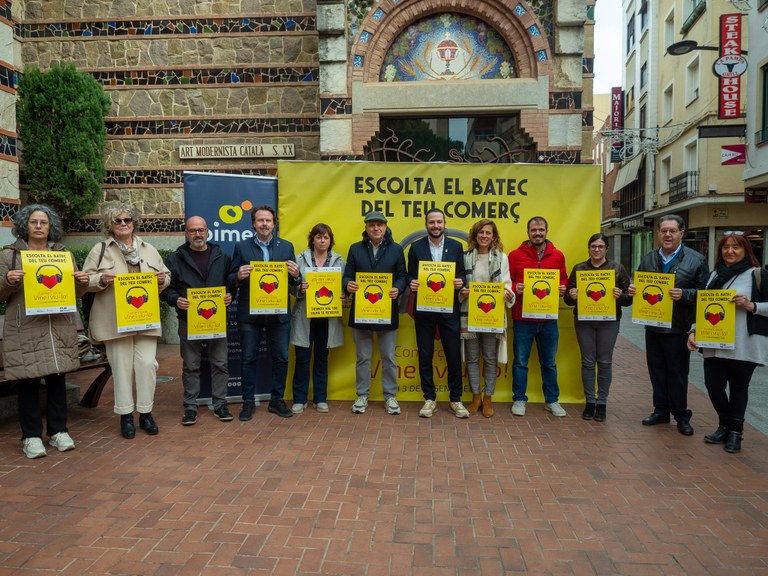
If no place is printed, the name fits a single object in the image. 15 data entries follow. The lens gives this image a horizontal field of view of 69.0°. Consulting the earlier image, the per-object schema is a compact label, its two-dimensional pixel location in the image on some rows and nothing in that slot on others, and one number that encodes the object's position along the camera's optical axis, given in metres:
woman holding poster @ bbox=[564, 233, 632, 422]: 5.73
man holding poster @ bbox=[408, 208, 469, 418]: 5.86
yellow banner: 6.49
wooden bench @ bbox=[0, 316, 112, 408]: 6.10
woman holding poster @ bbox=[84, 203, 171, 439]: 5.12
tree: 9.98
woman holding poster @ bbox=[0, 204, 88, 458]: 4.65
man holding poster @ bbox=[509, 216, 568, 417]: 5.95
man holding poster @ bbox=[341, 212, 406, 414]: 5.88
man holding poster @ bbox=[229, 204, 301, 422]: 5.82
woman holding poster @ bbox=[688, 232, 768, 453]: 4.90
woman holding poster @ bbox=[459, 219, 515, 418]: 5.92
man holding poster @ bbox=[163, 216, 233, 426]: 5.62
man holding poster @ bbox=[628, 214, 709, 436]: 5.43
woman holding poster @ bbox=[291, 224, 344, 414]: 5.98
